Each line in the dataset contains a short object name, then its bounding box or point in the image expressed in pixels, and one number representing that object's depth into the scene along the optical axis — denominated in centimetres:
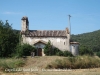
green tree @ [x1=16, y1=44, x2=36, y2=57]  4120
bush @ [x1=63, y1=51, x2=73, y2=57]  4306
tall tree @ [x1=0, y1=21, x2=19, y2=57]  4219
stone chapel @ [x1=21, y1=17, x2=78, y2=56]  4450
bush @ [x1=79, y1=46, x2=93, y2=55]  5742
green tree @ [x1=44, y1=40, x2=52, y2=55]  4319
